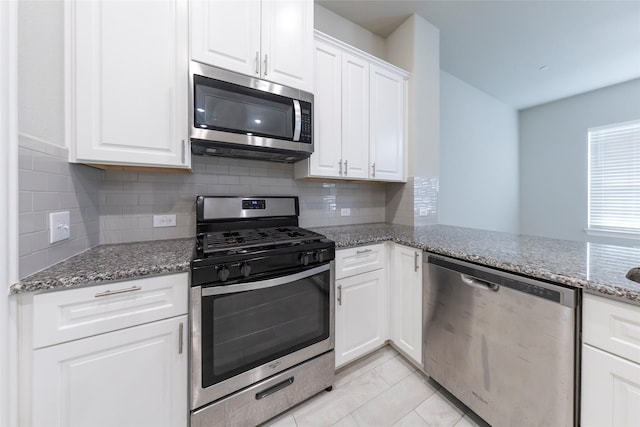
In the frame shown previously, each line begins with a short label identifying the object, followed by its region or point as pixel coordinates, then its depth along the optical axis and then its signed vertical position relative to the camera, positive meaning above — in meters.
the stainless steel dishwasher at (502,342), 0.94 -0.61
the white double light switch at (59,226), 0.99 -0.06
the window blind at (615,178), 3.31 +0.49
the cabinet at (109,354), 0.84 -0.55
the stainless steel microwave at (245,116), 1.28 +0.57
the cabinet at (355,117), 1.85 +0.82
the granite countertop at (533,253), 0.86 -0.21
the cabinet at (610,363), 0.79 -0.53
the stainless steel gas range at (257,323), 1.07 -0.56
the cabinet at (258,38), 1.33 +1.06
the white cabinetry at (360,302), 1.58 -0.63
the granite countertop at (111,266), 0.84 -0.22
